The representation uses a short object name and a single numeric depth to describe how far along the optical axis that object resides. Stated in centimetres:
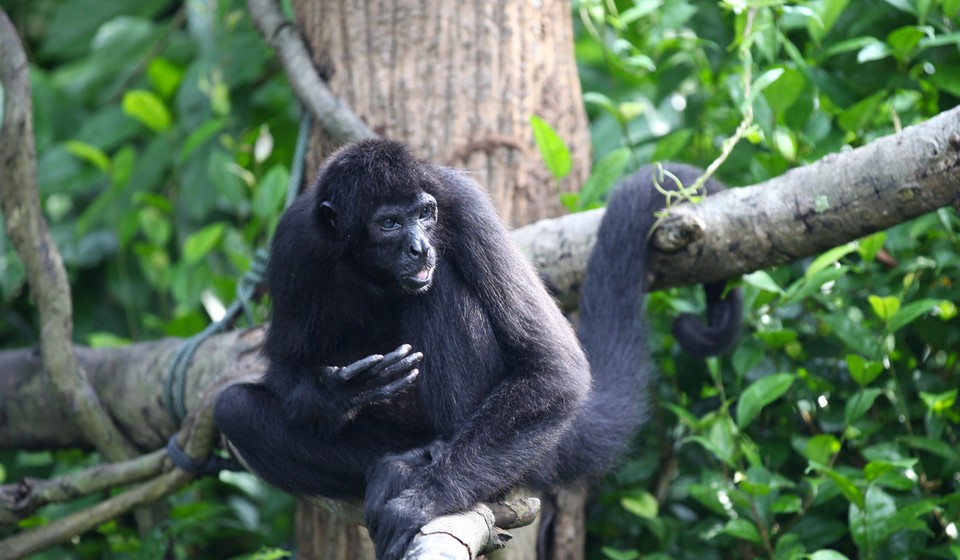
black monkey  771
